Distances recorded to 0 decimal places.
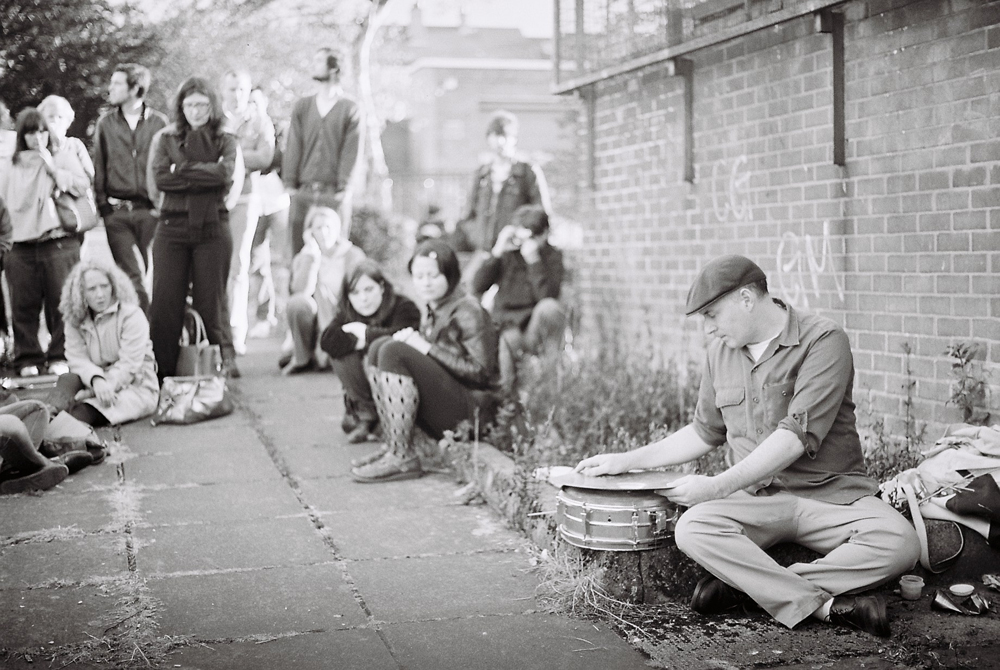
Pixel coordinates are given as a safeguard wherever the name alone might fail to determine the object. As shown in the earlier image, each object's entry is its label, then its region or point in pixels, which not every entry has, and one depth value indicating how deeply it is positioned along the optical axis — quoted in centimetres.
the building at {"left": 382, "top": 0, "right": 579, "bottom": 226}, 4331
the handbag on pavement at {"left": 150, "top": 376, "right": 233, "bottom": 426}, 737
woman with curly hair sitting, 712
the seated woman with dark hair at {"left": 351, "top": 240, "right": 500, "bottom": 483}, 606
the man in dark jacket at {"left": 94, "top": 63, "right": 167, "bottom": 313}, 878
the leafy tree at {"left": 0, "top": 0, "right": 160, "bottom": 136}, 1001
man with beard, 943
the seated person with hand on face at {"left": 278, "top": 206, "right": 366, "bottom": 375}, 883
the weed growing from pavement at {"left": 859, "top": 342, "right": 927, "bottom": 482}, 520
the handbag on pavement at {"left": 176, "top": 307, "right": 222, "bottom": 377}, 771
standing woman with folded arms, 784
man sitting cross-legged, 395
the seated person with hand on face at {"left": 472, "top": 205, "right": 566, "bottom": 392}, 841
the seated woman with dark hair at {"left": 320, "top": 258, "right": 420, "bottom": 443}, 666
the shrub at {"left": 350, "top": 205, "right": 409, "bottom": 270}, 1368
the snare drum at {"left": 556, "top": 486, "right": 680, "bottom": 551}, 407
